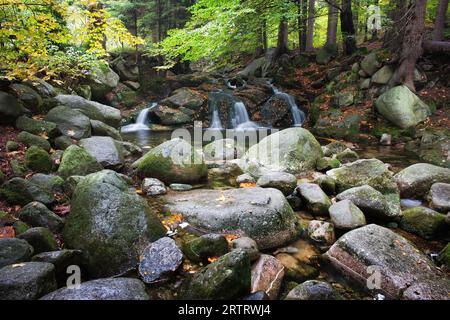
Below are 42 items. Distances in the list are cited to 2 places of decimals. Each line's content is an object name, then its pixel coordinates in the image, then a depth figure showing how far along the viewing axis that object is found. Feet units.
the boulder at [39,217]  13.80
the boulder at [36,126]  22.89
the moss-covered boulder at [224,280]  10.62
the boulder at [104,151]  23.43
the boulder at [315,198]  18.70
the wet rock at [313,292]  10.65
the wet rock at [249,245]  13.50
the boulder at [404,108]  36.83
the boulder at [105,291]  9.78
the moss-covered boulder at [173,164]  22.59
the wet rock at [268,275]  12.00
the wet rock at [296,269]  13.44
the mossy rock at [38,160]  18.84
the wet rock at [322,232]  16.06
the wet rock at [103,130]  28.63
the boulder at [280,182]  21.16
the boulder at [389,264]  11.96
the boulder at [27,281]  9.47
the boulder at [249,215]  15.58
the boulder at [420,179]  20.89
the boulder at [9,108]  22.13
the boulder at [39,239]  12.03
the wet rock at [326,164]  26.11
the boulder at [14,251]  10.78
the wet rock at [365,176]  20.13
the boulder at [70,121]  25.41
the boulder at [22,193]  15.02
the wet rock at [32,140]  21.24
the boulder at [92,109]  30.04
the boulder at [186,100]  52.42
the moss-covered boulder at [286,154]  26.07
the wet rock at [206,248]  13.46
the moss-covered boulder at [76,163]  19.56
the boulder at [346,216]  16.61
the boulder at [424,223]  16.38
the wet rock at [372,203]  17.70
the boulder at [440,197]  18.21
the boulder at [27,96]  24.19
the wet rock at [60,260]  11.25
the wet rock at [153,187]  20.43
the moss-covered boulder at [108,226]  12.66
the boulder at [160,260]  12.59
